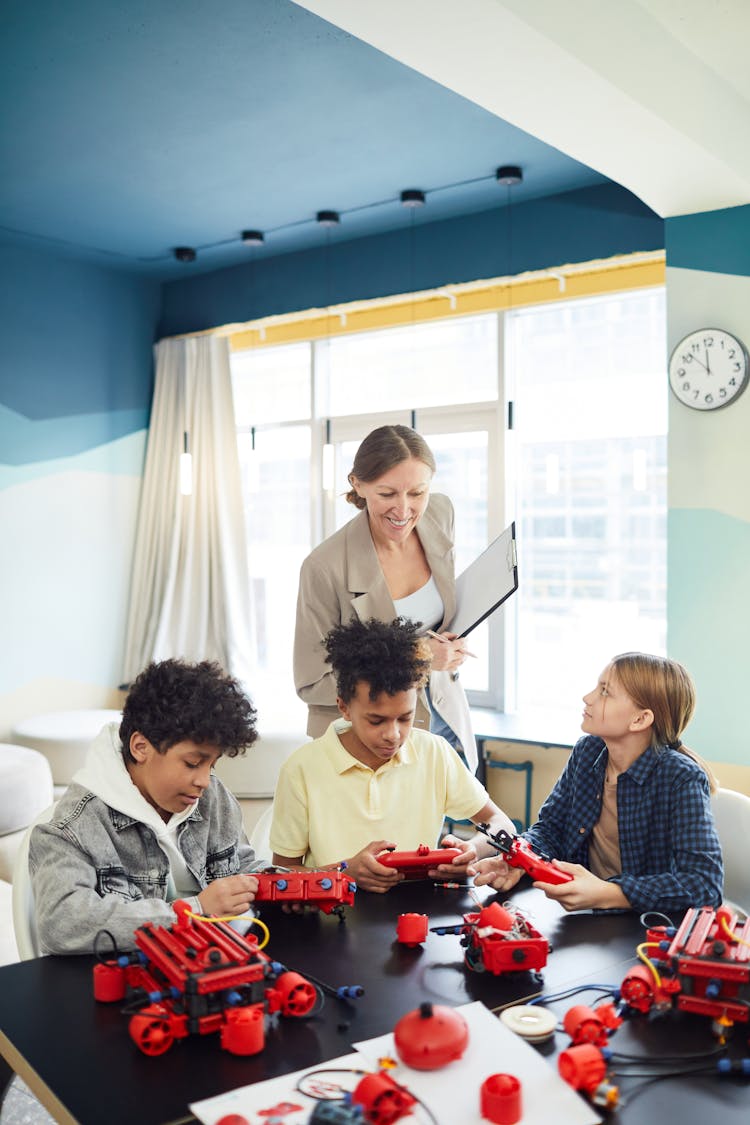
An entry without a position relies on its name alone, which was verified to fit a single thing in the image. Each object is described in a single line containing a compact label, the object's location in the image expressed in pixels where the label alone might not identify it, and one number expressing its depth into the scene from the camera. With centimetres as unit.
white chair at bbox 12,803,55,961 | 157
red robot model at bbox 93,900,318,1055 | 113
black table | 105
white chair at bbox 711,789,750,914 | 196
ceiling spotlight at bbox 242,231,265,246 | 474
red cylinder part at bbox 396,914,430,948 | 144
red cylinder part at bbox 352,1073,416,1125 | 99
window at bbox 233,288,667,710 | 404
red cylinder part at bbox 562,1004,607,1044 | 114
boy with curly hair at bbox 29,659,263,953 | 143
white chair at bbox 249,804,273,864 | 206
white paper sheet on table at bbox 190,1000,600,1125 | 101
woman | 233
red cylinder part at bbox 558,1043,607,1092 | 106
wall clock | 317
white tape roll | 117
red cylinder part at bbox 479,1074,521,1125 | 100
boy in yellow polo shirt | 189
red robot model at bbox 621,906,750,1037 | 118
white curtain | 526
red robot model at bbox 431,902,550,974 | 133
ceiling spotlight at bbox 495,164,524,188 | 383
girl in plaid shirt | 176
